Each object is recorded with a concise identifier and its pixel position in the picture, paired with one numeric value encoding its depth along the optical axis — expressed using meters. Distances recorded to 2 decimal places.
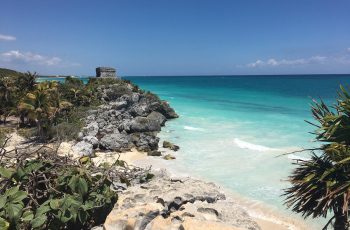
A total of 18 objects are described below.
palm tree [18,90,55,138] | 24.34
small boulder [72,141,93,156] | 22.05
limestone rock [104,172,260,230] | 5.10
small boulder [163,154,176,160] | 23.52
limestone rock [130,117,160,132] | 31.41
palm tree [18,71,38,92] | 34.35
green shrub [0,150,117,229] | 5.21
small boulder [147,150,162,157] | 24.27
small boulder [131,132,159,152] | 25.78
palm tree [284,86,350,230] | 7.20
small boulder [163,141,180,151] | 26.34
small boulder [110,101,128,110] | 39.58
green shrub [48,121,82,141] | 25.52
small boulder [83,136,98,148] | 24.96
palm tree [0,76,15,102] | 32.25
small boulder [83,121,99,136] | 27.77
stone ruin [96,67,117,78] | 56.80
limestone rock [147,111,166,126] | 38.03
